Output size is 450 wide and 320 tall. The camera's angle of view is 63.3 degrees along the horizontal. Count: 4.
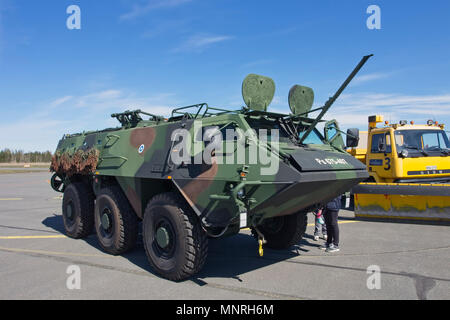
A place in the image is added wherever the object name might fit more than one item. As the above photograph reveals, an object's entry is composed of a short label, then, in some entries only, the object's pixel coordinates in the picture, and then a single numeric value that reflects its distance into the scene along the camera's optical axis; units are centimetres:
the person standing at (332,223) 583
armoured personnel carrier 402
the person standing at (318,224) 691
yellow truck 795
